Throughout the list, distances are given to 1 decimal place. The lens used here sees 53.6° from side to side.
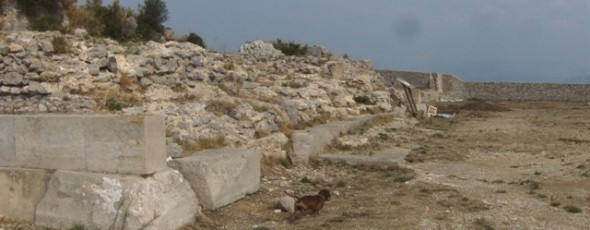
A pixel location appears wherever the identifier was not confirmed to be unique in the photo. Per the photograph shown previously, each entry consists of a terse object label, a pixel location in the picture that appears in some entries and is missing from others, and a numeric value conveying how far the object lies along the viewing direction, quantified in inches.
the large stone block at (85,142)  206.5
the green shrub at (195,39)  664.4
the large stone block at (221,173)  240.2
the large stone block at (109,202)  198.5
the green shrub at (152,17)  613.9
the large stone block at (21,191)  214.1
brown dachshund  244.8
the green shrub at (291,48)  850.8
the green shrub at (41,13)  447.3
